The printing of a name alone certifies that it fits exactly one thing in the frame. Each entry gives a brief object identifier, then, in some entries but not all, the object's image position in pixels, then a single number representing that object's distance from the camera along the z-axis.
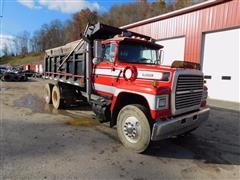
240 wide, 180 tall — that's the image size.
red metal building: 9.25
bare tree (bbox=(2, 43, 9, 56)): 85.56
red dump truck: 3.42
